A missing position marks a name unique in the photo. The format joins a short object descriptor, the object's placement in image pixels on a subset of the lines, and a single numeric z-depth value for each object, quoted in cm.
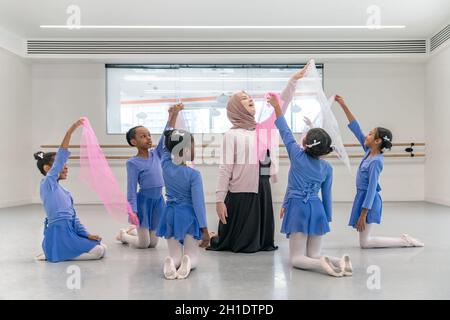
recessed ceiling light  685
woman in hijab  333
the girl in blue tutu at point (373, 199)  341
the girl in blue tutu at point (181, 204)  273
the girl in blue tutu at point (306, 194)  279
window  820
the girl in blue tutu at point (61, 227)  298
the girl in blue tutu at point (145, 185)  352
